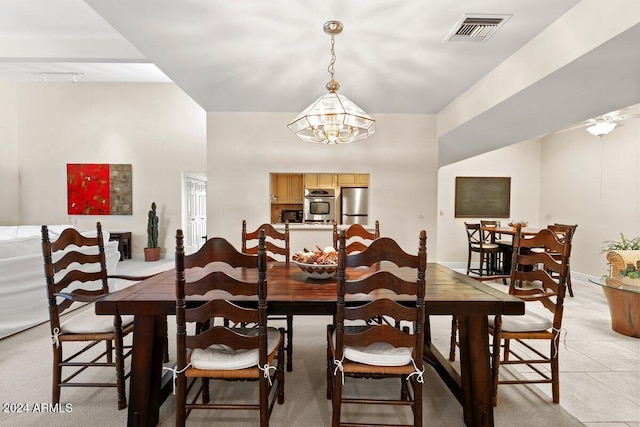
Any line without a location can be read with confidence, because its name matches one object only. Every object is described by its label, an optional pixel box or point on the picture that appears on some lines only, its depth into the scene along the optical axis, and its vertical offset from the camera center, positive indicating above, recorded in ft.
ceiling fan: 14.11 +3.70
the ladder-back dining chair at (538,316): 6.55 -2.35
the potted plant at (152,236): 22.98 -2.41
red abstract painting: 23.75 +1.09
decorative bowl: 6.78 -1.43
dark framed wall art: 21.61 +0.53
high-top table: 17.74 -2.44
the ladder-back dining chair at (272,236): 9.61 -1.05
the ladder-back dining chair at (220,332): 4.99 -2.08
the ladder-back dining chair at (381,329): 5.07 -2.06
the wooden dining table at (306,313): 5.54 -1.92
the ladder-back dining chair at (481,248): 18.43 -2.57
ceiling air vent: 7.60 +4.47
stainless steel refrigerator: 23.01 -0.07
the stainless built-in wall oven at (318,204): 24.00 -0.02
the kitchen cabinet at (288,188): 24.79 +1.22
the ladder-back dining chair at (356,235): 9.81 -0.97
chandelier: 7.64 +2.17
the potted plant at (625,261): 10.27 -1.89
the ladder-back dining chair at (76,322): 6.27 -2.49
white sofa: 9.86 -2.71
